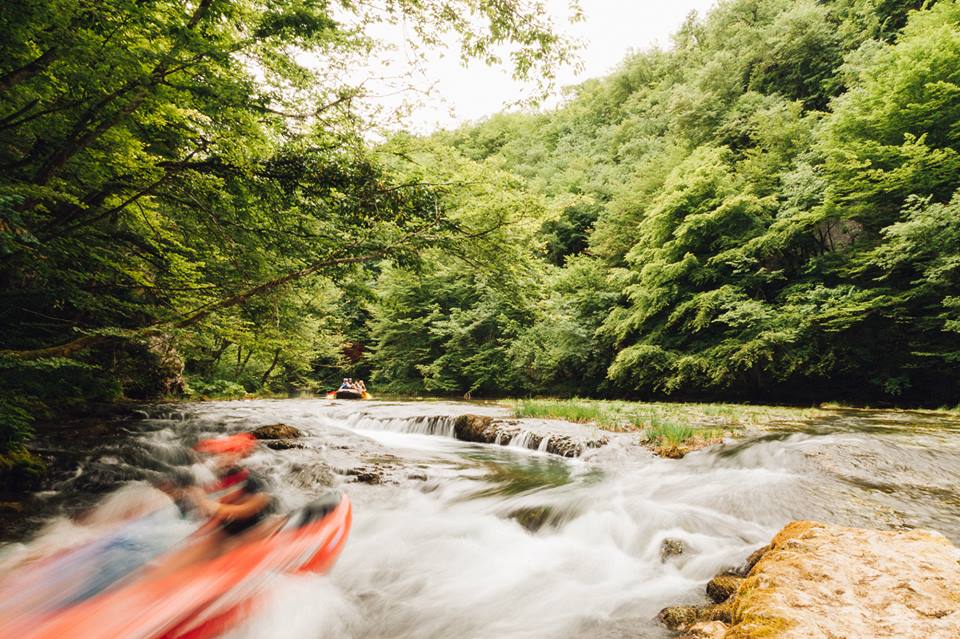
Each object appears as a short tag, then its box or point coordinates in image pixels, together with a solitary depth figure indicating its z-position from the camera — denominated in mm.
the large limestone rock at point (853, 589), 1826
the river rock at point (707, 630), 2234
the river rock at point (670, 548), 3873
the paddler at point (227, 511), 2871
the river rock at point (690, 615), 2500
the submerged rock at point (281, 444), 7878
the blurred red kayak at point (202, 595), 2080
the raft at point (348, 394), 21156
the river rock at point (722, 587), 2820
